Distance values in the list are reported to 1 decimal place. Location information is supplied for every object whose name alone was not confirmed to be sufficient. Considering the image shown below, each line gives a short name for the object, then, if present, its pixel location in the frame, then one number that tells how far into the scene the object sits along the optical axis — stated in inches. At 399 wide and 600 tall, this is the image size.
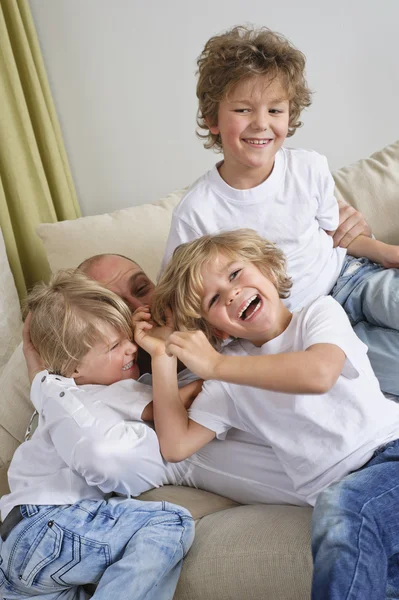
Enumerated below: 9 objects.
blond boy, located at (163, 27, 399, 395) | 61.7
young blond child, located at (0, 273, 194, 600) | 49.1
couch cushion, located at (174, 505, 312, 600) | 47.0
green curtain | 92.8
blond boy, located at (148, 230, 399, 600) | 43.5
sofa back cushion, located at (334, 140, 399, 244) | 77.9
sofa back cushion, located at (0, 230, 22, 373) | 87.0
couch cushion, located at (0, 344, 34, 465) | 66.8
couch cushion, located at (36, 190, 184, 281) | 79.6
